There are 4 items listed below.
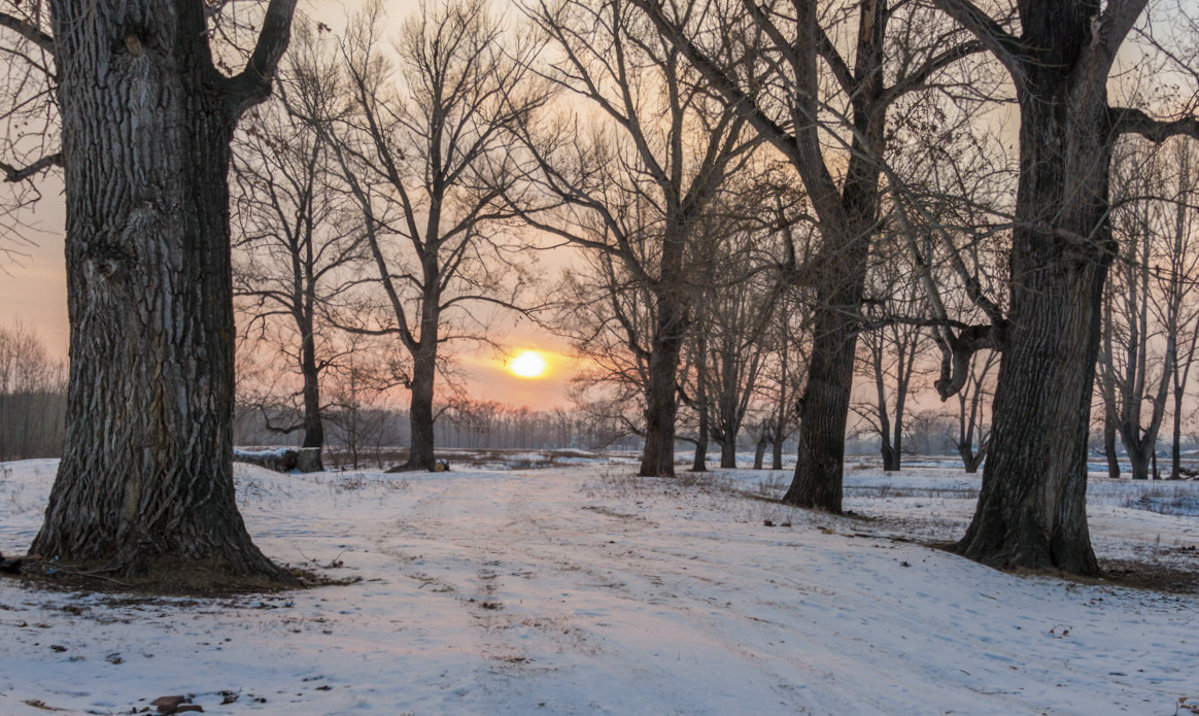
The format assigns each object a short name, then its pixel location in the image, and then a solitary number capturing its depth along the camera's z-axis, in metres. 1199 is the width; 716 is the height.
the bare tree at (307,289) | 22.47
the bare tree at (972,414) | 33.44
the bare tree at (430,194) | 21.31
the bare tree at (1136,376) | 28.27
